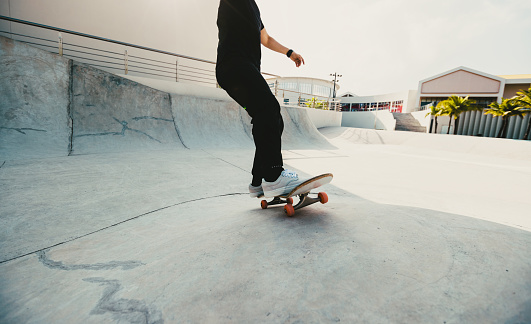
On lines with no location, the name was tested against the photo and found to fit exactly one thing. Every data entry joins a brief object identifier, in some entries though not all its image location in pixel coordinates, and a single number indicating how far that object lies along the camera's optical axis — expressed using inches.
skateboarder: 69.7
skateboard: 72.0
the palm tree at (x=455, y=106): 778.8
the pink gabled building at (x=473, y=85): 994.1
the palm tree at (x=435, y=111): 847.1
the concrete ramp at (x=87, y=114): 198.8
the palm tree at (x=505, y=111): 638.5
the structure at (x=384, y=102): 1216.8
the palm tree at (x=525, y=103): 597.1
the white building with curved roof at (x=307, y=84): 1877.5
